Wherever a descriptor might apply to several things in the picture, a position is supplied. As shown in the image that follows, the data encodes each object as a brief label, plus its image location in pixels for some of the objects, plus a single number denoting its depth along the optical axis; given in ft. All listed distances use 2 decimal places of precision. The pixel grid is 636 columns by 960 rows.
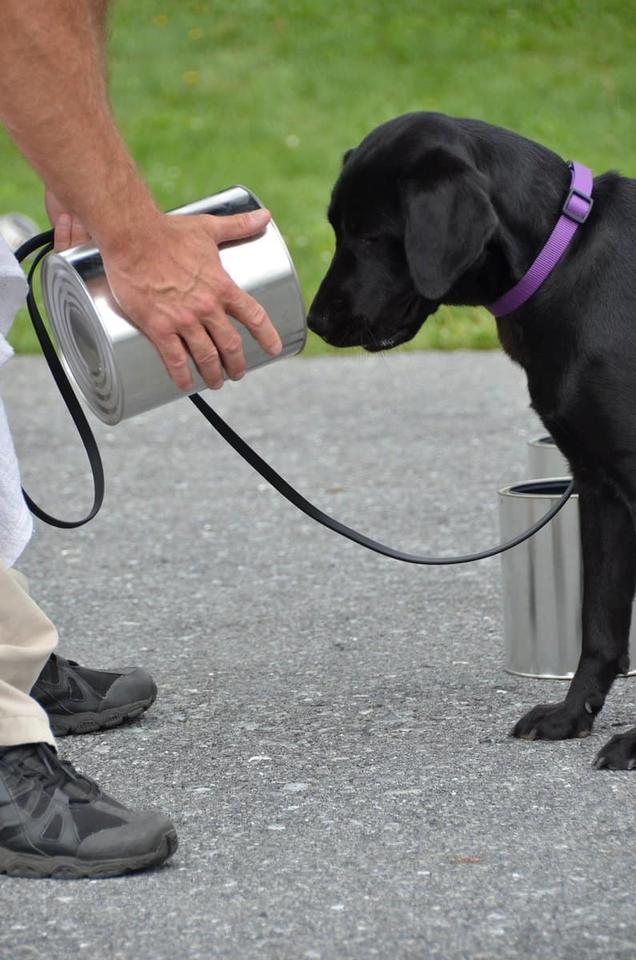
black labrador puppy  19.07
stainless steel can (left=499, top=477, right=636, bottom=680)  22.94
